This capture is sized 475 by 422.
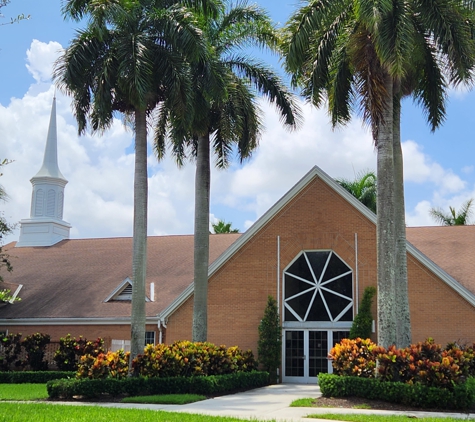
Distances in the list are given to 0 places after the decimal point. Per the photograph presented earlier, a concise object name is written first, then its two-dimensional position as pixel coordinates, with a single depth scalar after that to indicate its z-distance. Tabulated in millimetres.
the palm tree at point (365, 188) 39312
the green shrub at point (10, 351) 28316
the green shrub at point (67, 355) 27562
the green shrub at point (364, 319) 24734
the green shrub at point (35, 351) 28125
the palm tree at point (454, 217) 41250
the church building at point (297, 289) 24938
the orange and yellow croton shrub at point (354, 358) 18562
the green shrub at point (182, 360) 20156
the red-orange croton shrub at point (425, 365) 16969
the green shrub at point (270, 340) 25750
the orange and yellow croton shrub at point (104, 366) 20016
